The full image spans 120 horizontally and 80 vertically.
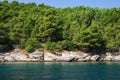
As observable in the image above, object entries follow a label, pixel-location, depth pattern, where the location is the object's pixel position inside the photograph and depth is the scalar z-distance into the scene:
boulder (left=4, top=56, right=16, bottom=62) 42.90
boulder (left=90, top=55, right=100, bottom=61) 44.56
